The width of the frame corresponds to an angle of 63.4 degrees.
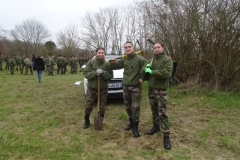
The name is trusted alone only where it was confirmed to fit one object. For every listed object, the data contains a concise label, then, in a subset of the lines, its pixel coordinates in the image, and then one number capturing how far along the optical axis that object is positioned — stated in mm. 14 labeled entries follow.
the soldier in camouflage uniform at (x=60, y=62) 17631
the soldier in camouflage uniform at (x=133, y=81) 3797
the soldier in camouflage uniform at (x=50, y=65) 17095
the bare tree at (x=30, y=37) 48006
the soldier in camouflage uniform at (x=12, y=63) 17438
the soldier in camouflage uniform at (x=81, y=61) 23578
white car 5871
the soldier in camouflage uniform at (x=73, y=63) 19547
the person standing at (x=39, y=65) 11812
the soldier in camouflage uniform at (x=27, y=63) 17297
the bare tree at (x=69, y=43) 37838
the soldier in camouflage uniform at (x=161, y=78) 3359
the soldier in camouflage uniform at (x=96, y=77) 4094
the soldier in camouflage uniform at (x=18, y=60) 19784
